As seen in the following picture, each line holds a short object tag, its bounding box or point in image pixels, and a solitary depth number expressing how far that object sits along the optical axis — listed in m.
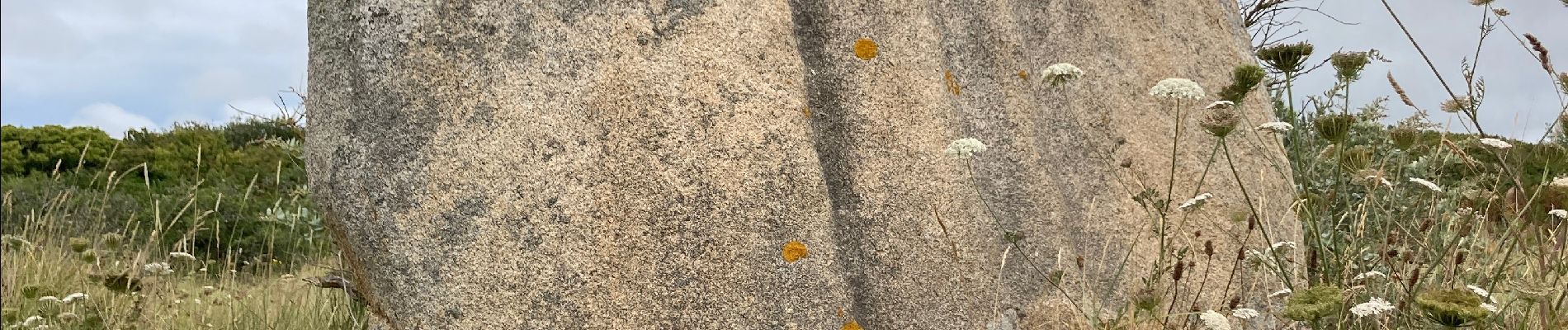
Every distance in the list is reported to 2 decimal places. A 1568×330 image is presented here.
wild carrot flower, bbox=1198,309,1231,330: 2.46
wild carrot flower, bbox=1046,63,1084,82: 2.68
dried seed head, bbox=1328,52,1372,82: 2.65
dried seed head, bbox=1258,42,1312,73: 2.48
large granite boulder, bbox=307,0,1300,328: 2.40
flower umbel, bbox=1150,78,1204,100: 2.49
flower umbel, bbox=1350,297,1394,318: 2.27
